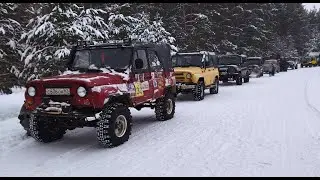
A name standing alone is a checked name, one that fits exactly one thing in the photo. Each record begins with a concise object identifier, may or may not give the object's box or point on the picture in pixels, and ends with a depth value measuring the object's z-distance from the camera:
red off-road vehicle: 7.25
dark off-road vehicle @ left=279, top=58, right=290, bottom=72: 44.06
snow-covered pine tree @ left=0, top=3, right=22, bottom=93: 12.60
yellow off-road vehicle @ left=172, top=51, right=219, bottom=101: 15.13
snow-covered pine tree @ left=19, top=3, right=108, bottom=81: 12.57
